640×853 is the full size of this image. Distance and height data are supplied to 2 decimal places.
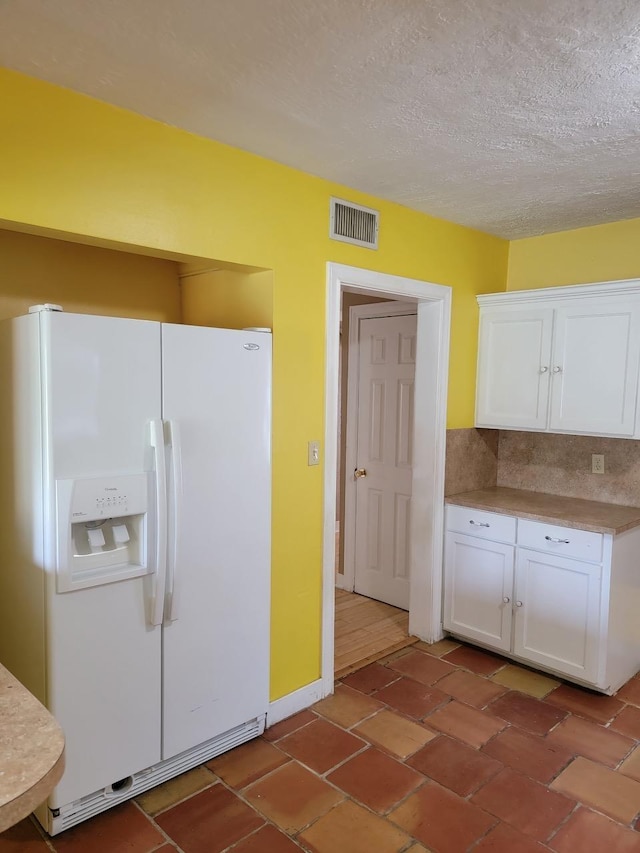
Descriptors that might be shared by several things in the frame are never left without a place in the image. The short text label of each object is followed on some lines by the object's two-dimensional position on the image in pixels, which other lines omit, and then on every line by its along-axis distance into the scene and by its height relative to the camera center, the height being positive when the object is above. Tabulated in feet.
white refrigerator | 6.49 -1.88
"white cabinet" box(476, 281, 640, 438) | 10.04 +0.47
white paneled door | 13.26 -1.70
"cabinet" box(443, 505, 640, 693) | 9.70 -3.64
